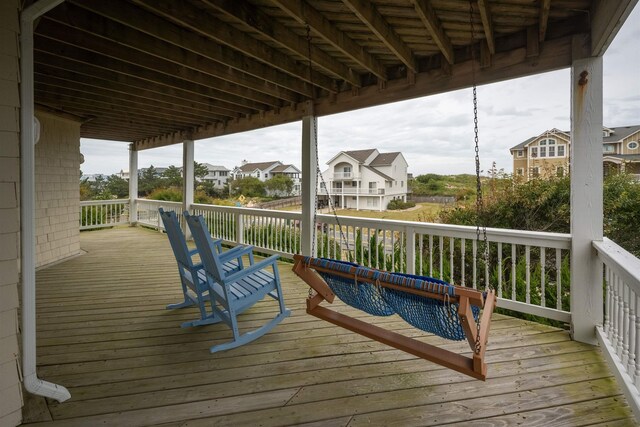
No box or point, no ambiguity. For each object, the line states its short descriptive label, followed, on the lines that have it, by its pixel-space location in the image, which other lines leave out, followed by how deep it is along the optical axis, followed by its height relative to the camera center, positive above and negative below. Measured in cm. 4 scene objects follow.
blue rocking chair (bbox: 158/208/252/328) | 300 -50
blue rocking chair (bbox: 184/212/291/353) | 259 -70
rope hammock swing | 165 -57
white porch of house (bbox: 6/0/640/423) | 183 +11
